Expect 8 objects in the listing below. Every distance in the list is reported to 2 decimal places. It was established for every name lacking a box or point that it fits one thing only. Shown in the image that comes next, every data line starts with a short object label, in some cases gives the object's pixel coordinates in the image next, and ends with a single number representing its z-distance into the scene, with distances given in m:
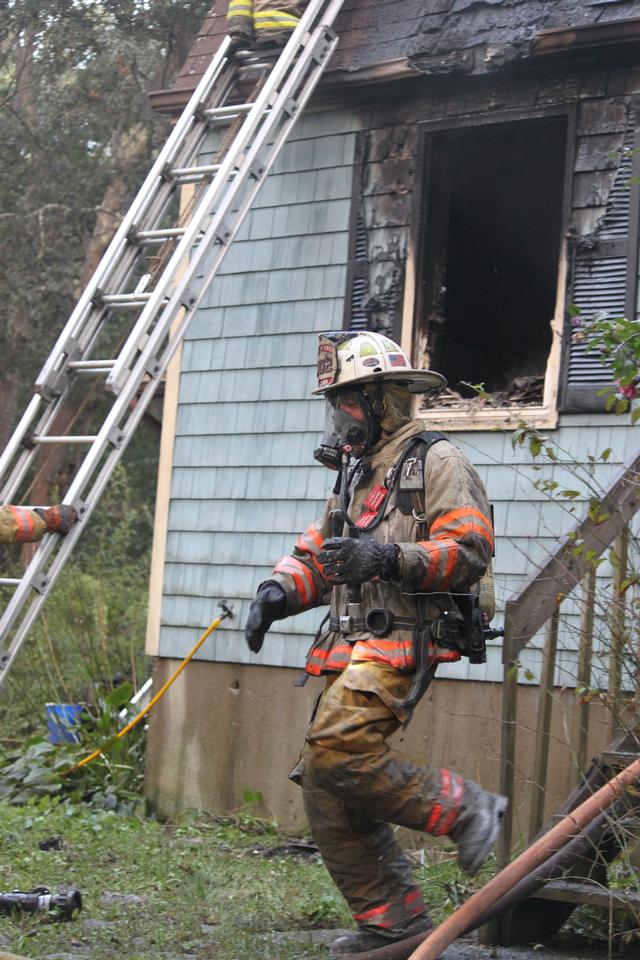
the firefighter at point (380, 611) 8.85
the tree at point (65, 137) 31.93
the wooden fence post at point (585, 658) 9.47
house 14.90
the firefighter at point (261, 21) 16.91
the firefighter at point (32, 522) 12.94
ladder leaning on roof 14.73
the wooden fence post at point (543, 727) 9.94
